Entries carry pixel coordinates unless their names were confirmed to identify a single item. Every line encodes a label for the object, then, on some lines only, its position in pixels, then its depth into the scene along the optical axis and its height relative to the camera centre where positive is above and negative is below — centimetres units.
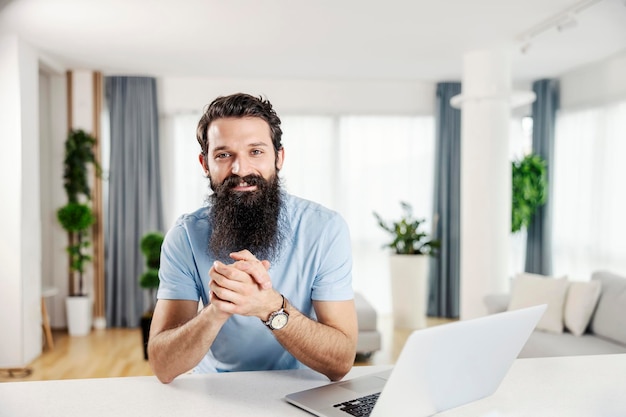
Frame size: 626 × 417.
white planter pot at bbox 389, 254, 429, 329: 557 -108
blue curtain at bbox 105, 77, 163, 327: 573 -14
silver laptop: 98 -36
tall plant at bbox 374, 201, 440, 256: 563 -59
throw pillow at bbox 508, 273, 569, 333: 375 -79
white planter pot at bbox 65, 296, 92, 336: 540 -132
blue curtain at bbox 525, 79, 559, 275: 595 +22
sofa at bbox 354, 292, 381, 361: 435 -118
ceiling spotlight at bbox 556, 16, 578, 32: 387 +105
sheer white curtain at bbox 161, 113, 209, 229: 598 +11
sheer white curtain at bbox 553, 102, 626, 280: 509 -12
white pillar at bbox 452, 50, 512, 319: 464 +3
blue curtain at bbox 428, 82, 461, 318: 612 -27
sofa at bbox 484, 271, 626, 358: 346 -86
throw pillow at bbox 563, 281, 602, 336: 368 -82
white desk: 114 -47
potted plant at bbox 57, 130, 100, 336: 531 -36
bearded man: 152 -19
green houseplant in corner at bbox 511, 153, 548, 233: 564 -10
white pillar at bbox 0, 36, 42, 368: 432 -22
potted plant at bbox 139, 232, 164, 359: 457 -70
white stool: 491 -126
